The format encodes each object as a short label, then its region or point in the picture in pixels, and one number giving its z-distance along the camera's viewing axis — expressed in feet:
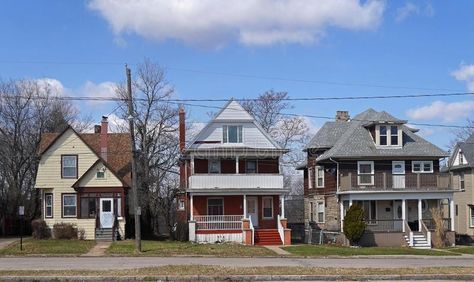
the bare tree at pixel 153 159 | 166.71
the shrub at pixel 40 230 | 142.72
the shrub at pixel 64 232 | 142.16
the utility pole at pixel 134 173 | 111.04
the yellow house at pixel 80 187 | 145.69
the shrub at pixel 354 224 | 139.64
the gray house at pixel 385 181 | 147.43
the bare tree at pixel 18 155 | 172.96
